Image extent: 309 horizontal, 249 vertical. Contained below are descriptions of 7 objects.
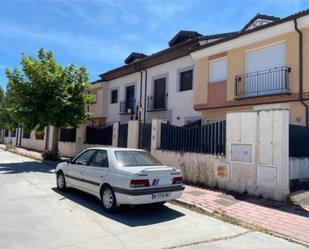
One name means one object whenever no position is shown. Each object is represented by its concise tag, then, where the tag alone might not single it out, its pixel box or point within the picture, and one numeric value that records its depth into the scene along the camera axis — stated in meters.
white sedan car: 5.19
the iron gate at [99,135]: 13.56
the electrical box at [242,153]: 7.14
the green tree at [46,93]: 13.03
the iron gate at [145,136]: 10.93
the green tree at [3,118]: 31.40
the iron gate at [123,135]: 12.33
